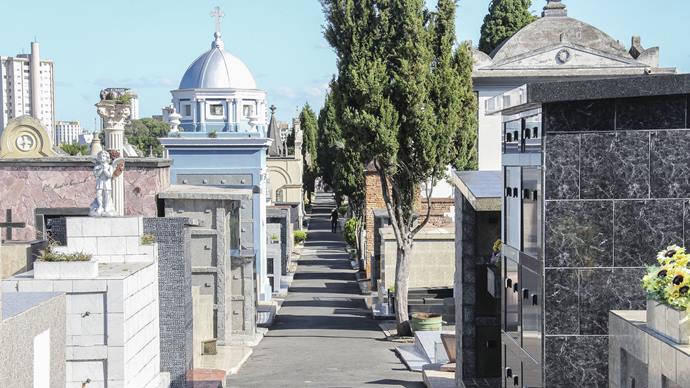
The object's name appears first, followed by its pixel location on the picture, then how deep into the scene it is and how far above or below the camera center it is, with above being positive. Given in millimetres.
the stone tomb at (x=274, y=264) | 42031 -2803
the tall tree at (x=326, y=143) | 64062 +2328
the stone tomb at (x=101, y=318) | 15070 -1709
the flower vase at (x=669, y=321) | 9672 -1156
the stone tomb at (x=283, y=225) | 47562 -1631
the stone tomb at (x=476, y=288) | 18672 -1642
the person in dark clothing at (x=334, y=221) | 76162 -2339
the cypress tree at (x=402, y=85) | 29125 +2395
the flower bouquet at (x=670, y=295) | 9719 -929
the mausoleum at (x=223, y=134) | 36594 +1578
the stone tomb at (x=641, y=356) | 9539 -1498
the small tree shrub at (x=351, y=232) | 57906 -2357
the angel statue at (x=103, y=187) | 17745 -20
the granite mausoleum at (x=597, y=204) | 12141 -222
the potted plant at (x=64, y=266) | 15047 -1010
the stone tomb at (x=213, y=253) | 26125 -1544
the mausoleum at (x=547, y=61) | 40531 +4146
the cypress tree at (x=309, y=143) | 91312 +3146
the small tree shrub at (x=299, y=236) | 66438 -2881
